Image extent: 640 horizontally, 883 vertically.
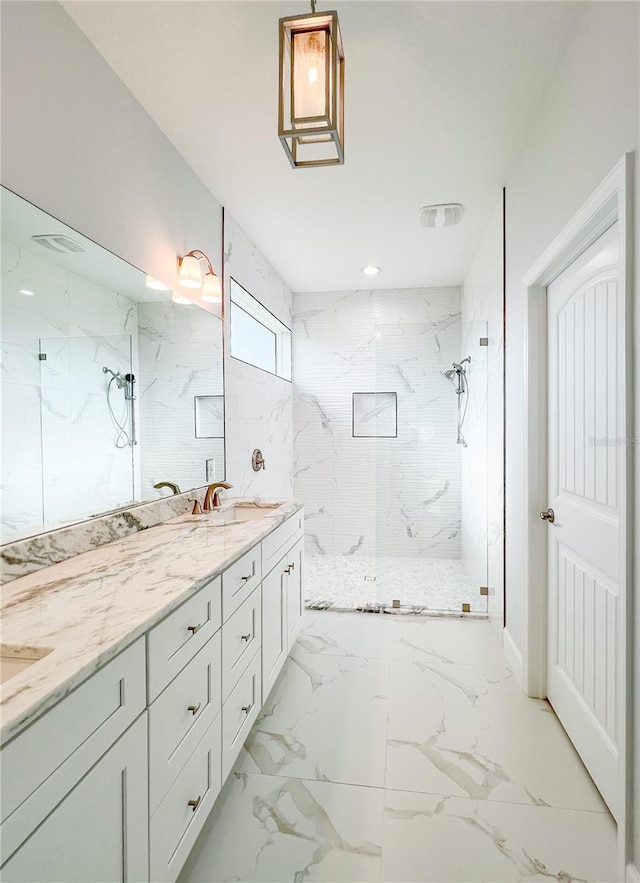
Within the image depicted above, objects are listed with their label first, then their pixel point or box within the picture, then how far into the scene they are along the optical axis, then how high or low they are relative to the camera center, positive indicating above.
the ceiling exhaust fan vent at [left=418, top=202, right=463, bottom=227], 2.87 +1.46
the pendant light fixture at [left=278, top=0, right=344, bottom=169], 1.22 +0.99
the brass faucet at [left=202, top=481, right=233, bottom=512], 2.45 -0.28
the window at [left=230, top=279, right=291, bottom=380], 3.18 +0.88
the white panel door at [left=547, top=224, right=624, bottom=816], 1.49 -0.21
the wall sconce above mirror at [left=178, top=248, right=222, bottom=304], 2.32 +0.87
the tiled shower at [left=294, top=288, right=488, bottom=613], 3.54 -0.07
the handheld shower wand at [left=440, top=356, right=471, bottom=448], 3.88 +0.54
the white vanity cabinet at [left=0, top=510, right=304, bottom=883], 0.73 -0.64
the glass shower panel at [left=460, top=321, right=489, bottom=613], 3.26 -0.22
